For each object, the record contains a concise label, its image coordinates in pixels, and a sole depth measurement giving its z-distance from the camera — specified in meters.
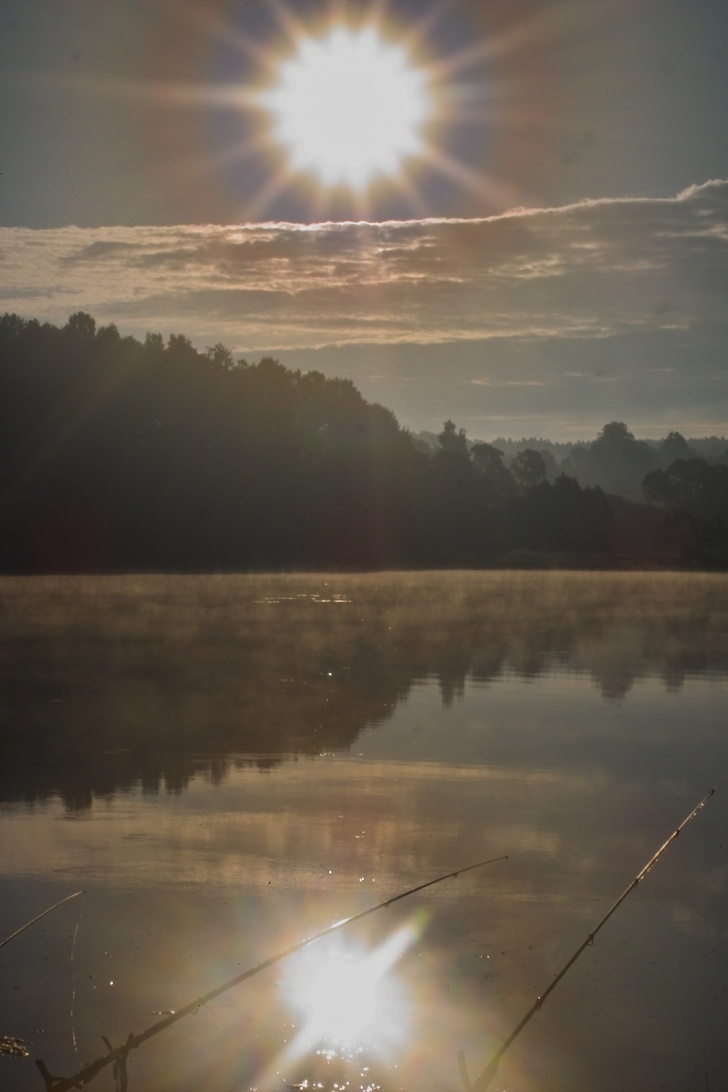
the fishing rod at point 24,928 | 6.60
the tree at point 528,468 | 177.50
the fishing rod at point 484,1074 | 4.60
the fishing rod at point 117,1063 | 4.84
